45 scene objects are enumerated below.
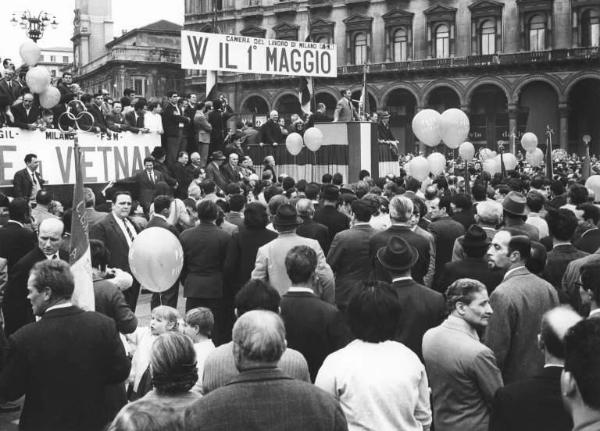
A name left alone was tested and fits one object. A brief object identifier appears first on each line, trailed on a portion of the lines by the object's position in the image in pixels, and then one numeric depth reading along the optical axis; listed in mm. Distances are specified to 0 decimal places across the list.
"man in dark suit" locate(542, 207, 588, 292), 6184
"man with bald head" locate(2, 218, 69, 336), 6363
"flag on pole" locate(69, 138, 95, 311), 5047
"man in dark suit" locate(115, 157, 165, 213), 13031
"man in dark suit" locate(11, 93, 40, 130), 12766
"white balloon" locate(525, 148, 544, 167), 19250
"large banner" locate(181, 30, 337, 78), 16062
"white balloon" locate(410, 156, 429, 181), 13812
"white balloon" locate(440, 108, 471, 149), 13539
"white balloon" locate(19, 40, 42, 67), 13242
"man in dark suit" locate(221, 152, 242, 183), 14950
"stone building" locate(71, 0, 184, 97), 64625
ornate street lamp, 32953
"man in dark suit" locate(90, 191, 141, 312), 8273
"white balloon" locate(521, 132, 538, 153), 18797
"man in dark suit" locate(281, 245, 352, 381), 4945
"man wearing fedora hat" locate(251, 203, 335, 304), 6473
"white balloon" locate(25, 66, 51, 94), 12664
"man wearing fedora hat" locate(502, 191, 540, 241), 7207
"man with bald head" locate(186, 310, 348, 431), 2969
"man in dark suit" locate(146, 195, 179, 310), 8472
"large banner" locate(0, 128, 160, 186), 12570
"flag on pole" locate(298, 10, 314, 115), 21125
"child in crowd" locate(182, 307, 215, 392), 4734
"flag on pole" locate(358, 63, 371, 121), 20906
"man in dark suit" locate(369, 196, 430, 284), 6625
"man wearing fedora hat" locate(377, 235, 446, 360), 5199
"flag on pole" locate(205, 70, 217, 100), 17344
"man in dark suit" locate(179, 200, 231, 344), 7559
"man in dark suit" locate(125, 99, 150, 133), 15414
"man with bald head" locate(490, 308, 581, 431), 3363
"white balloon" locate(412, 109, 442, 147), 13992
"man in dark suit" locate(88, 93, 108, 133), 14106
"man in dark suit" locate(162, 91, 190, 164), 15773
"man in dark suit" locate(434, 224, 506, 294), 5801
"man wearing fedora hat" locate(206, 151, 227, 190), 14672
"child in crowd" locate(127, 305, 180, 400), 4695
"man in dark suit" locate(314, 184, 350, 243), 8711
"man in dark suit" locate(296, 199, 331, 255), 7875
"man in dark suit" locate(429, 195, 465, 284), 7938
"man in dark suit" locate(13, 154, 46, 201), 11859
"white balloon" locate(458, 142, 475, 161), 15617
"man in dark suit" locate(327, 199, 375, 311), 6988
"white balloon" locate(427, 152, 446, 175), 14703
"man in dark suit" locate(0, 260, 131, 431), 4062
